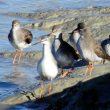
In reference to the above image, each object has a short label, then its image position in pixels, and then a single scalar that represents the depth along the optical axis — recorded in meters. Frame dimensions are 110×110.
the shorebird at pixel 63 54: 14.06
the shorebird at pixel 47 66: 12.35
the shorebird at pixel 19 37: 18.47
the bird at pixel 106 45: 15.44
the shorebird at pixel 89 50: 13.81
